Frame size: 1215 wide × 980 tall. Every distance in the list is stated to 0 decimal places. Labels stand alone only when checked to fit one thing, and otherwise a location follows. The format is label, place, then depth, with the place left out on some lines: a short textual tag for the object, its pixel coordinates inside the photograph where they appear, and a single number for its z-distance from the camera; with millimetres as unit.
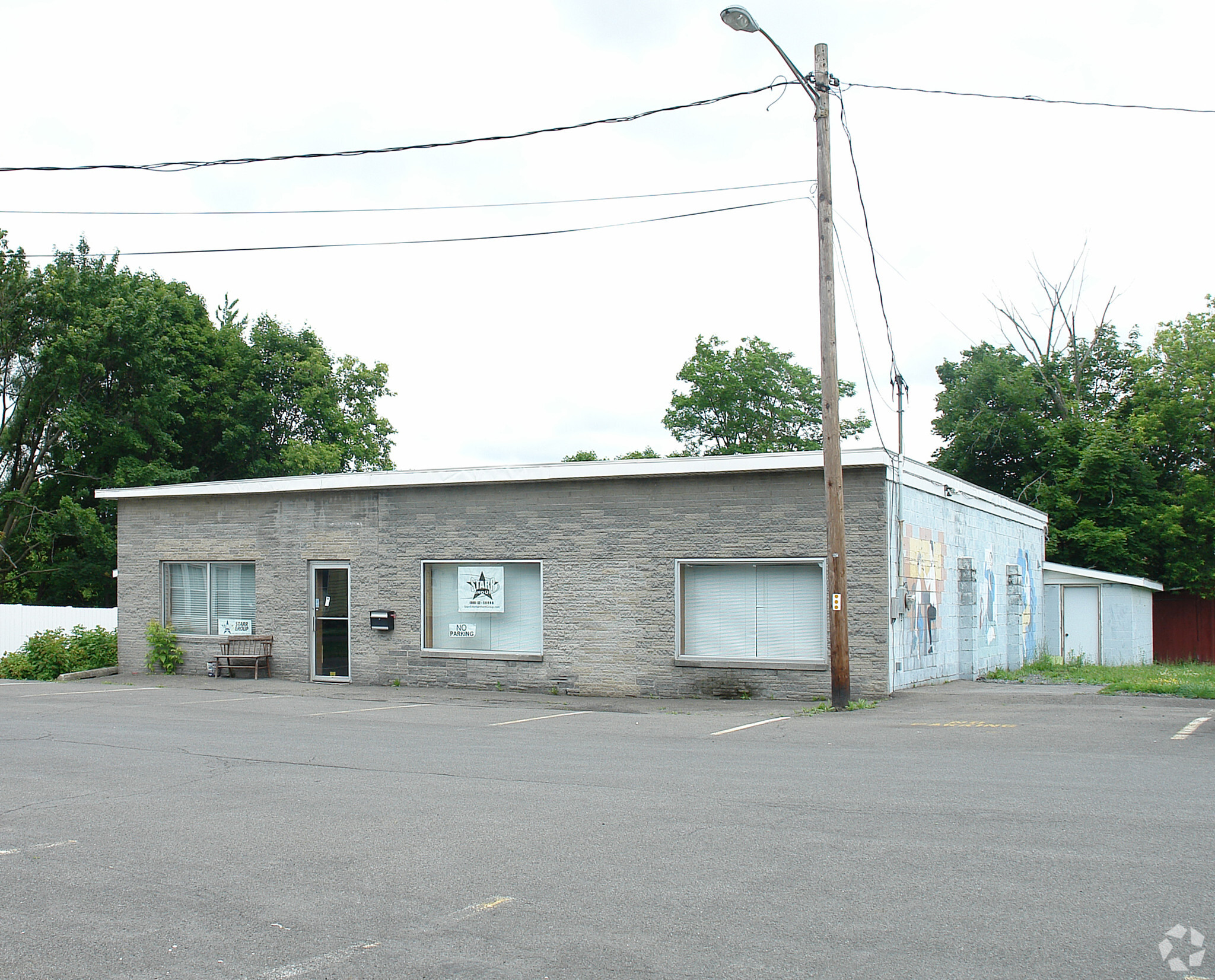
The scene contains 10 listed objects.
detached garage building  27906
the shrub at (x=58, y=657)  24297
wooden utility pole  14961
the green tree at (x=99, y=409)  35156
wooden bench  21656
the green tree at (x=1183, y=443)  36156
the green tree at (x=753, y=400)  52812
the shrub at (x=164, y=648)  22719
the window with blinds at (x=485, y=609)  19484
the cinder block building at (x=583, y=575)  17188
